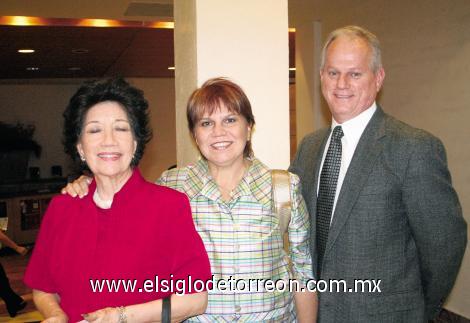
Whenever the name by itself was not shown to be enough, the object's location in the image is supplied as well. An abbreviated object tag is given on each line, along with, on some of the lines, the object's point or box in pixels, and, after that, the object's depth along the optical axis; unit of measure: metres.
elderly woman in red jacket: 1.56
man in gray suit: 1.78
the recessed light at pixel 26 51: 7.30
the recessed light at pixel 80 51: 7.43
